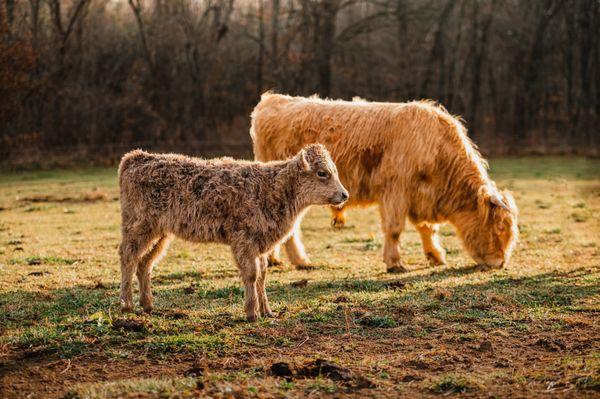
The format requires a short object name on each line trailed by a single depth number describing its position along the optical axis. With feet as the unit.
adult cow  36.14
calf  24.31
